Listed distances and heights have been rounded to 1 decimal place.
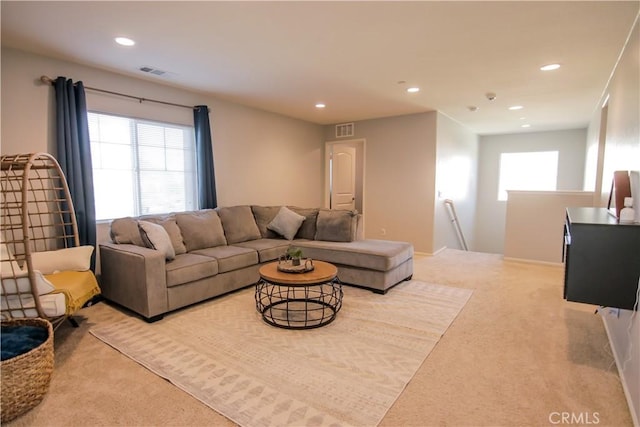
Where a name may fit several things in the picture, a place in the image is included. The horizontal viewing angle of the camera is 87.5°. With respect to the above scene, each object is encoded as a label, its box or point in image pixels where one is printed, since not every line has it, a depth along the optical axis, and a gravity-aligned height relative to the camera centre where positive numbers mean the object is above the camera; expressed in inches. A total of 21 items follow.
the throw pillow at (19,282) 88.6 -26.2
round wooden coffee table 111.4 -47.6
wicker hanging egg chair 90.0 -23.6
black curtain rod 127.2 +40.0
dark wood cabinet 76.3 -18.8
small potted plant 121.2 -25.9
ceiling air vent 141.5 +48.8
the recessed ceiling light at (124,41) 111.3 +48.3
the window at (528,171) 305.1 +11.2
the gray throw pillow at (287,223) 183.9 -22.3
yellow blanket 98.7 -32.0
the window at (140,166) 147.3 +8.5
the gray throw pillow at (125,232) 134.3 -19.4
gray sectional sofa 120.6 -30.4
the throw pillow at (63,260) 113.7 -26.2
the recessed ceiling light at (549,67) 134.3 +47.1
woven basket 68.8 -42.1
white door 277.4 +4.4
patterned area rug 73.9 -48.7
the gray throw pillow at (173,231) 143.5 -20.6
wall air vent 260.7 +42.0
